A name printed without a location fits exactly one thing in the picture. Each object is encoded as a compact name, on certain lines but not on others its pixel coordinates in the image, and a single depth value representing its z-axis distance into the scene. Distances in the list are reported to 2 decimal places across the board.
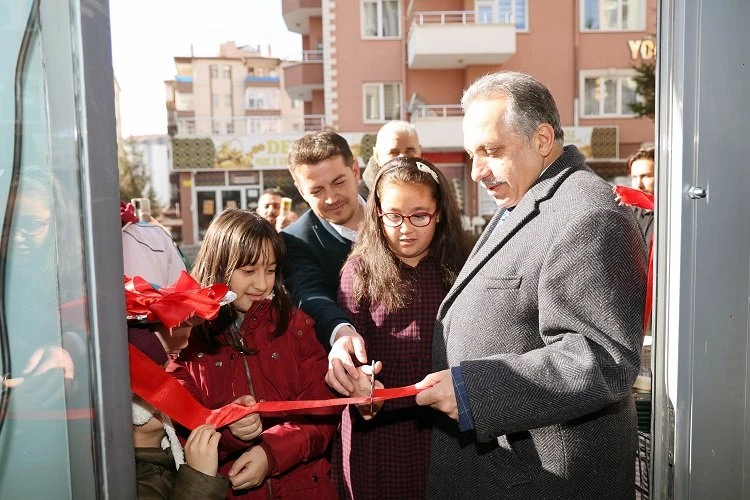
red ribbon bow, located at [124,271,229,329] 1.65
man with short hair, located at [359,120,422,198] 4.03
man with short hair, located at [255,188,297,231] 6.66
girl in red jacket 2.06
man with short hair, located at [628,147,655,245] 4.77
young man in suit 2.56
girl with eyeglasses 2.26
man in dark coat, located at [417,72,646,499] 1.50
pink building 18.36
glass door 1.11
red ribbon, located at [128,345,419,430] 1.60
